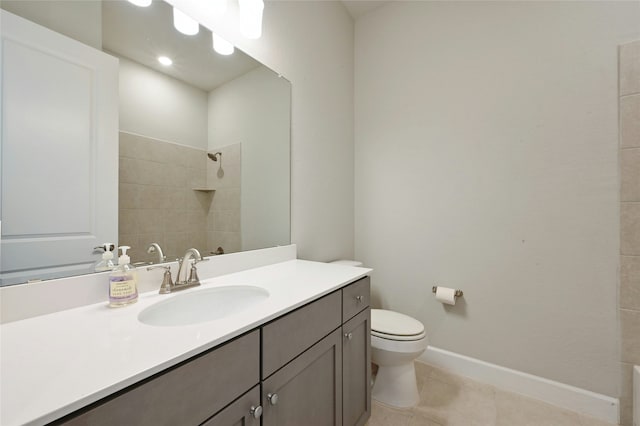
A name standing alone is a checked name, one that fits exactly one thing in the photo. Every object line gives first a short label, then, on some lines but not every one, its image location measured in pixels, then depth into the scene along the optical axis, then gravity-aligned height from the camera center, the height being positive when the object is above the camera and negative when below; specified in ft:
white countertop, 1.30 -0.92
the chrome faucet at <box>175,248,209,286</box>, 3.24 -0.73
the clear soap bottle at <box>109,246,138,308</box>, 2.52 -0.71
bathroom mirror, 2.47 +0.93
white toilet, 4.60 -2.61
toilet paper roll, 5.65 -1.82
